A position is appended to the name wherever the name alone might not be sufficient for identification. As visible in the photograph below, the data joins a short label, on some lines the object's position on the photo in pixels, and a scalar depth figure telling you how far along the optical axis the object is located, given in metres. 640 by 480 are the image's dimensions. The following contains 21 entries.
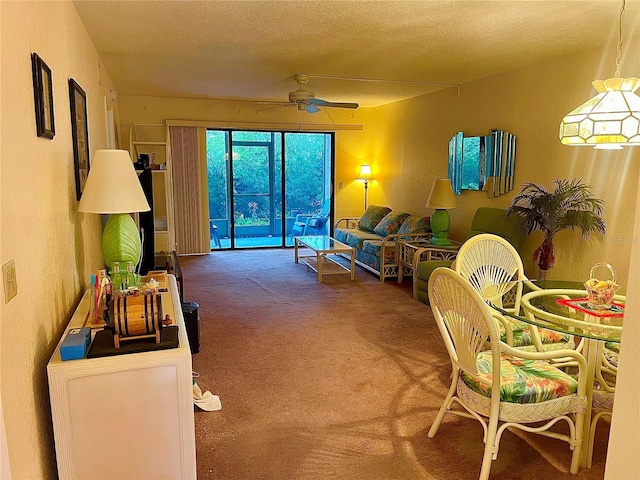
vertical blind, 7.25
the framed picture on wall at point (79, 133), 2.63
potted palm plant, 3.82
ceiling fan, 4.84
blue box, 1.67
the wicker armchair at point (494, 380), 2.00
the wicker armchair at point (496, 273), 2.71
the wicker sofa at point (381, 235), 5.84
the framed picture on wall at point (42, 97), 1.79
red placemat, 2.20
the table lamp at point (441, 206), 5.37
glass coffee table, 5.79
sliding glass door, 7.71
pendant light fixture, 1.93
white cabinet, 1.66
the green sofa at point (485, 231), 4.55
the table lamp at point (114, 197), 2.27
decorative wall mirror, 4.94
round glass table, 2.04
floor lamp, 7.96
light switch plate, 1.37
